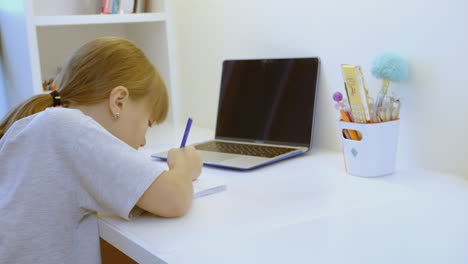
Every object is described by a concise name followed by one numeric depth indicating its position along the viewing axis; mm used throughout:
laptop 1327
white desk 737
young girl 896
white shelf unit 1637
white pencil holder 1081
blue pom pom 1116
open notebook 1031
